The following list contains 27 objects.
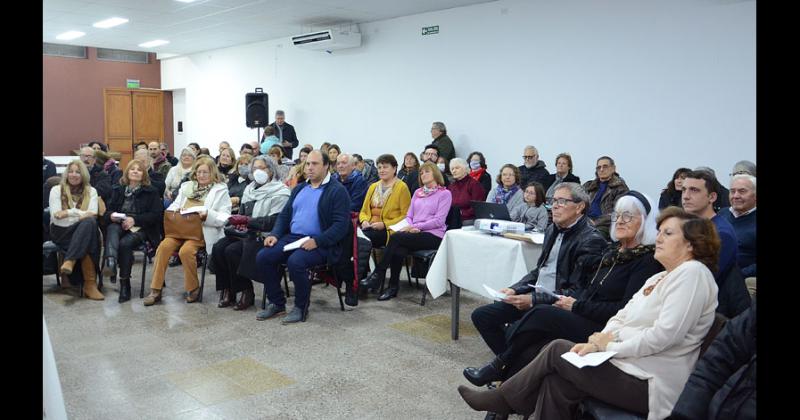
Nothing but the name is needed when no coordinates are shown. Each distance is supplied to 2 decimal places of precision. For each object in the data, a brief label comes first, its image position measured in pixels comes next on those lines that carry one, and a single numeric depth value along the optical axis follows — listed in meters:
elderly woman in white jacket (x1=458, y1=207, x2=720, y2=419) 2.28
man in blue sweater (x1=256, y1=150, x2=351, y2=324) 4.76
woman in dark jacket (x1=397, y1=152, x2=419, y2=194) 7.30
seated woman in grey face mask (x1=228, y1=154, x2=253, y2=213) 6.20
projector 4.09
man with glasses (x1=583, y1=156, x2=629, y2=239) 6.18
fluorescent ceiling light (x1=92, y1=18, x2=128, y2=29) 10.79
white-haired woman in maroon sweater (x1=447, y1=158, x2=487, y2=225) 6.42
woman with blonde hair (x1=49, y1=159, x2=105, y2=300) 5.34
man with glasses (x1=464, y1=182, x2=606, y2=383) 3.18
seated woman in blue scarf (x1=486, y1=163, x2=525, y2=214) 6.16
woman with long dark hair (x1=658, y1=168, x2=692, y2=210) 5.35
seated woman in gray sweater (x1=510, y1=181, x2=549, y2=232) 5.25
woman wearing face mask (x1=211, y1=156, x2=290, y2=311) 5.03
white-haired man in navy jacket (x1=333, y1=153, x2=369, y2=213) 6.16
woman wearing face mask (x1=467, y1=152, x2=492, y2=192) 8.07
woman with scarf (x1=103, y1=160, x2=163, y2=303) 5.39
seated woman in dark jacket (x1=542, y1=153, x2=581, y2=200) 7.28
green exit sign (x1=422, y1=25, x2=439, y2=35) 9.41
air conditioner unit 10.30
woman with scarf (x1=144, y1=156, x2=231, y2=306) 5.28
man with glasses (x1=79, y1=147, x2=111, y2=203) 6.11
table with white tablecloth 3.86
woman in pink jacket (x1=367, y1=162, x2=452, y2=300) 5.40
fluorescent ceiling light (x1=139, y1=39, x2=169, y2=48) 12.99
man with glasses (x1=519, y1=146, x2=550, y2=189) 7.70
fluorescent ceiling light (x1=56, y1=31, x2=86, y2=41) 12.23
